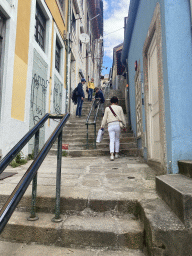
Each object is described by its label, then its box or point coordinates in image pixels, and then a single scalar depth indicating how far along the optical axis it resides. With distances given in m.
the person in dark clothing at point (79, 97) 8.77
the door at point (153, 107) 3.54
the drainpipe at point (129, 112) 7.57
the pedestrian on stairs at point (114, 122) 4.86
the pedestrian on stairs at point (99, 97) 9.05
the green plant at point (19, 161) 3.90
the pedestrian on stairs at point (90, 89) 11.71
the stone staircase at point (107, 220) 1.38
